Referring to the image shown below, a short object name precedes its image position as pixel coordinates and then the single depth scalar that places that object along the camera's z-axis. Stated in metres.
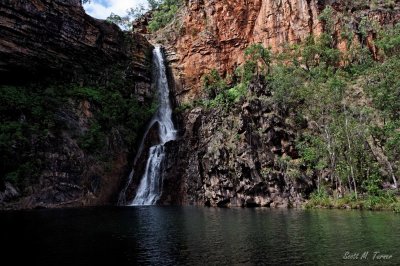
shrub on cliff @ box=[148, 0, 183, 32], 90.94
